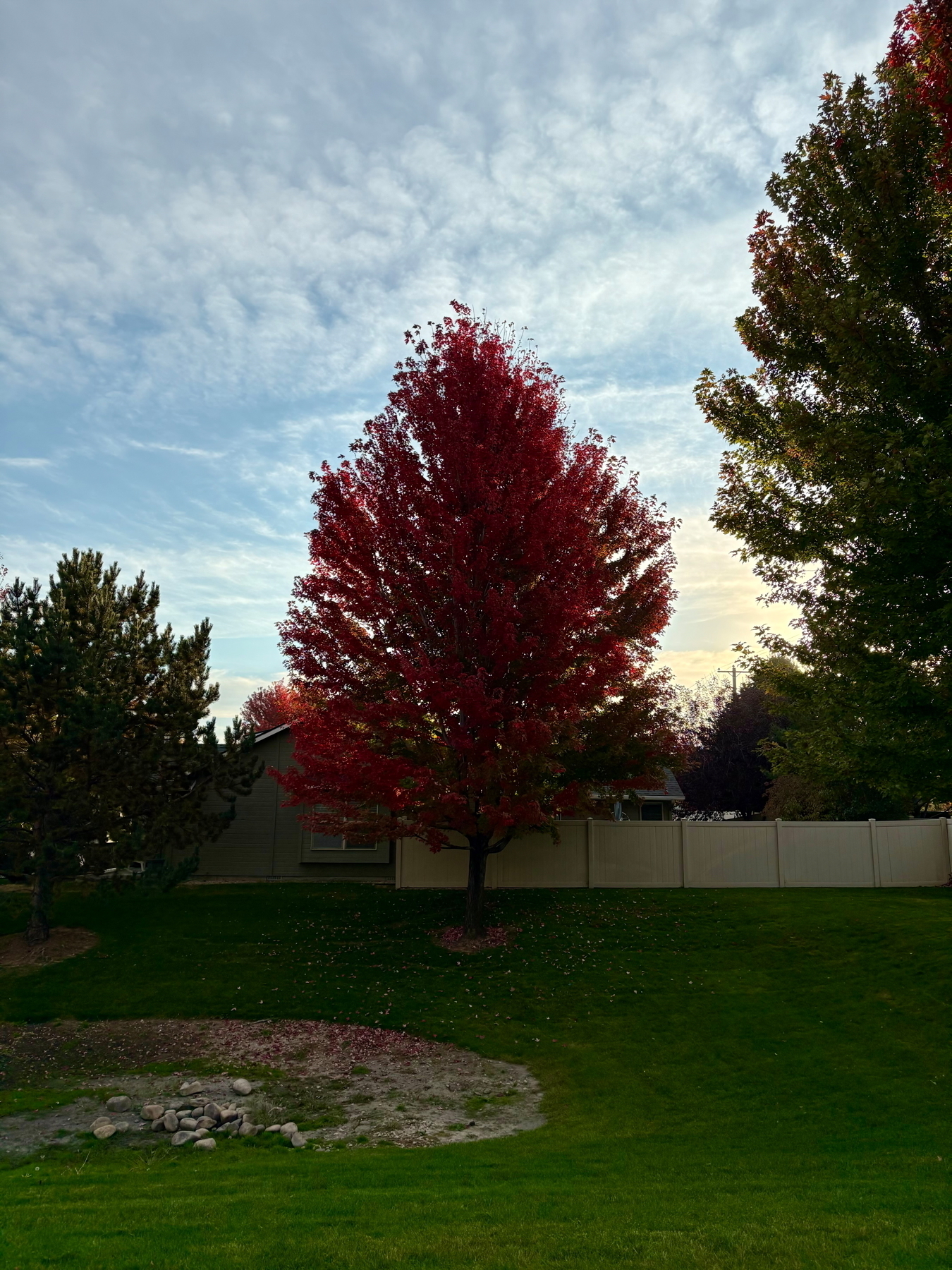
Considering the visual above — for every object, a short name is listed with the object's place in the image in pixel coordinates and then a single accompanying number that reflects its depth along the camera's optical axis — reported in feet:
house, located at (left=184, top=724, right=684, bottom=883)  92.79
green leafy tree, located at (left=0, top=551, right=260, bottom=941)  63.10
